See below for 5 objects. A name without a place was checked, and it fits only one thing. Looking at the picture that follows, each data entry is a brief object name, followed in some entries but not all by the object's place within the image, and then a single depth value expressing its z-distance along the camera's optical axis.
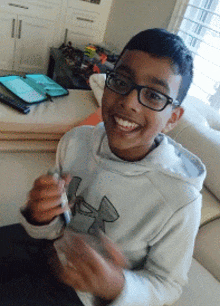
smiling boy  0.60
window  1.85
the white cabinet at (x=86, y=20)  2.87
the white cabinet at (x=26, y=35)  2.66
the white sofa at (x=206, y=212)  0.90
